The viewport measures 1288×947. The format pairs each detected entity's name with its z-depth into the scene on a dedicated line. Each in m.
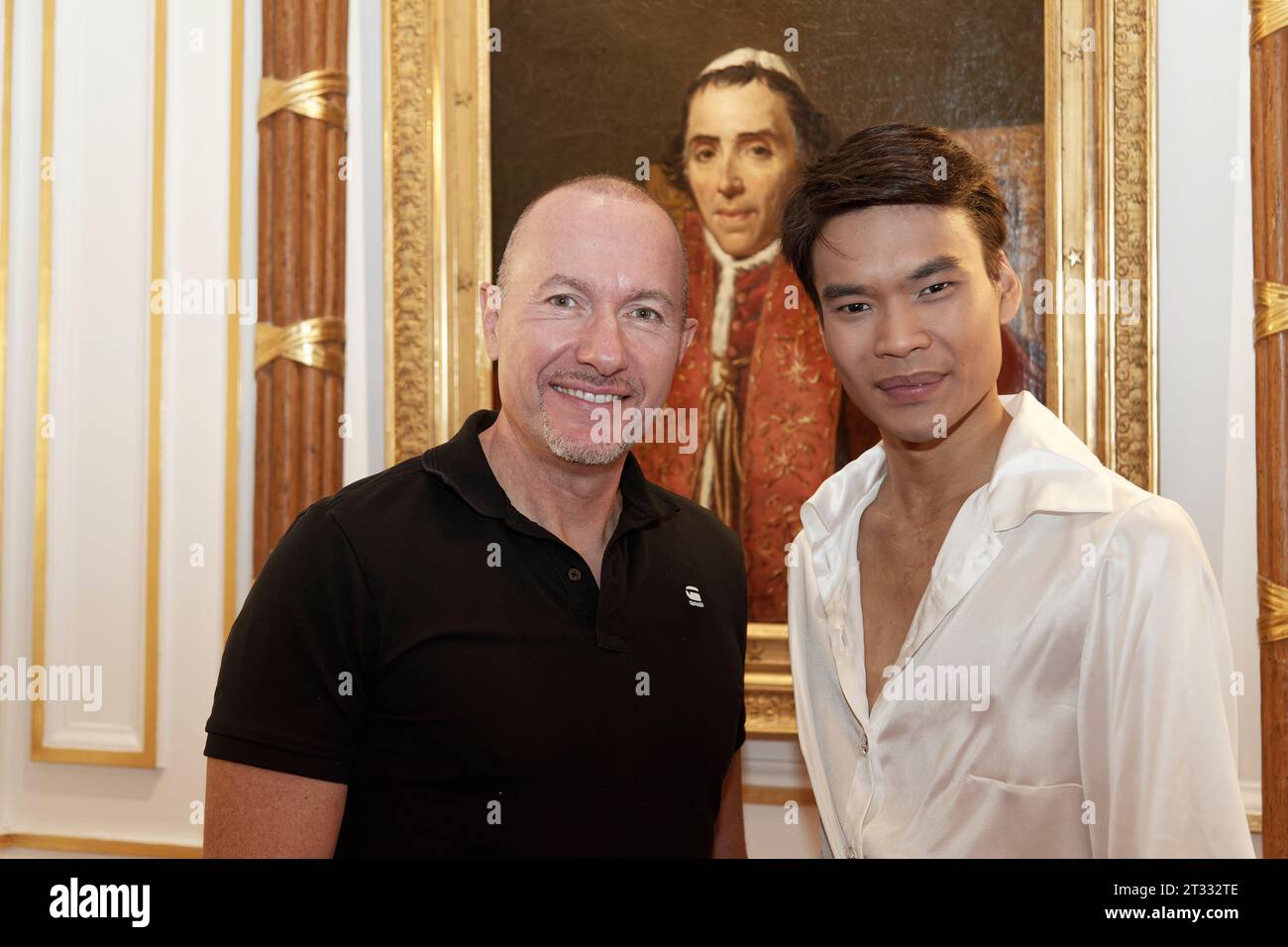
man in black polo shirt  1.62
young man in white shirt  1.54
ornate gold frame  2.63
